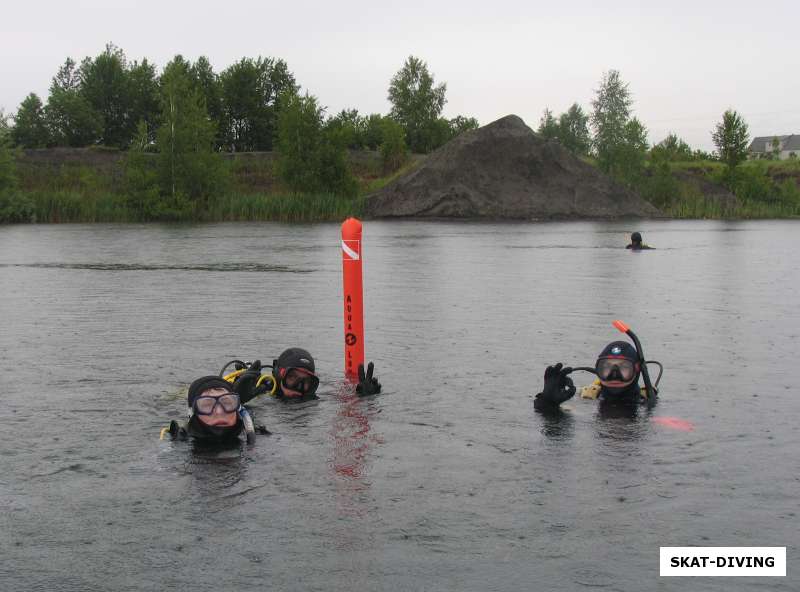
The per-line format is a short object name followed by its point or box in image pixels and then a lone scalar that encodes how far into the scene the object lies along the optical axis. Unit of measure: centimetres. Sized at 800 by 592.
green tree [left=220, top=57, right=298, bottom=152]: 9994
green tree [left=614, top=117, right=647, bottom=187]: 8900
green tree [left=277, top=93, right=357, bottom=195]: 7444
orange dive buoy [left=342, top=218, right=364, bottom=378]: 1052
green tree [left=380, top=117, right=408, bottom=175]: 9106
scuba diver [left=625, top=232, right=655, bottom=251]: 3183
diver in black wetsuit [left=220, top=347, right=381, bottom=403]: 944
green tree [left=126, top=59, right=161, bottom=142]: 9825
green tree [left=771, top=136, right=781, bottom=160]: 13565
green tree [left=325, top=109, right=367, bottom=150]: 7989
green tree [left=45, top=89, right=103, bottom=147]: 9200
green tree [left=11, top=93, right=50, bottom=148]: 9194
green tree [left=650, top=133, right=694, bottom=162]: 10168
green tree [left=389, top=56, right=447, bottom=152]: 11869
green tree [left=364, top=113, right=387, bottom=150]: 10638
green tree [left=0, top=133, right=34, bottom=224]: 5992
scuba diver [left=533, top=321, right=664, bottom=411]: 890
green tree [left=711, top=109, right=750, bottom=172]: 9700
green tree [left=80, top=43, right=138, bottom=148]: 9819
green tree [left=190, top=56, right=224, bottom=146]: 9955
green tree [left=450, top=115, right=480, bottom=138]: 12438
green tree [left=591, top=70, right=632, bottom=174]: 9425
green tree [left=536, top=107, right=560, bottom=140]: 12494
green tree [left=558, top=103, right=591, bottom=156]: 12431
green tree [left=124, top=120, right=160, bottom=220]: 6450
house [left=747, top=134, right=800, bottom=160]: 17588
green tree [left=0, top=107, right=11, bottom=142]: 6562
